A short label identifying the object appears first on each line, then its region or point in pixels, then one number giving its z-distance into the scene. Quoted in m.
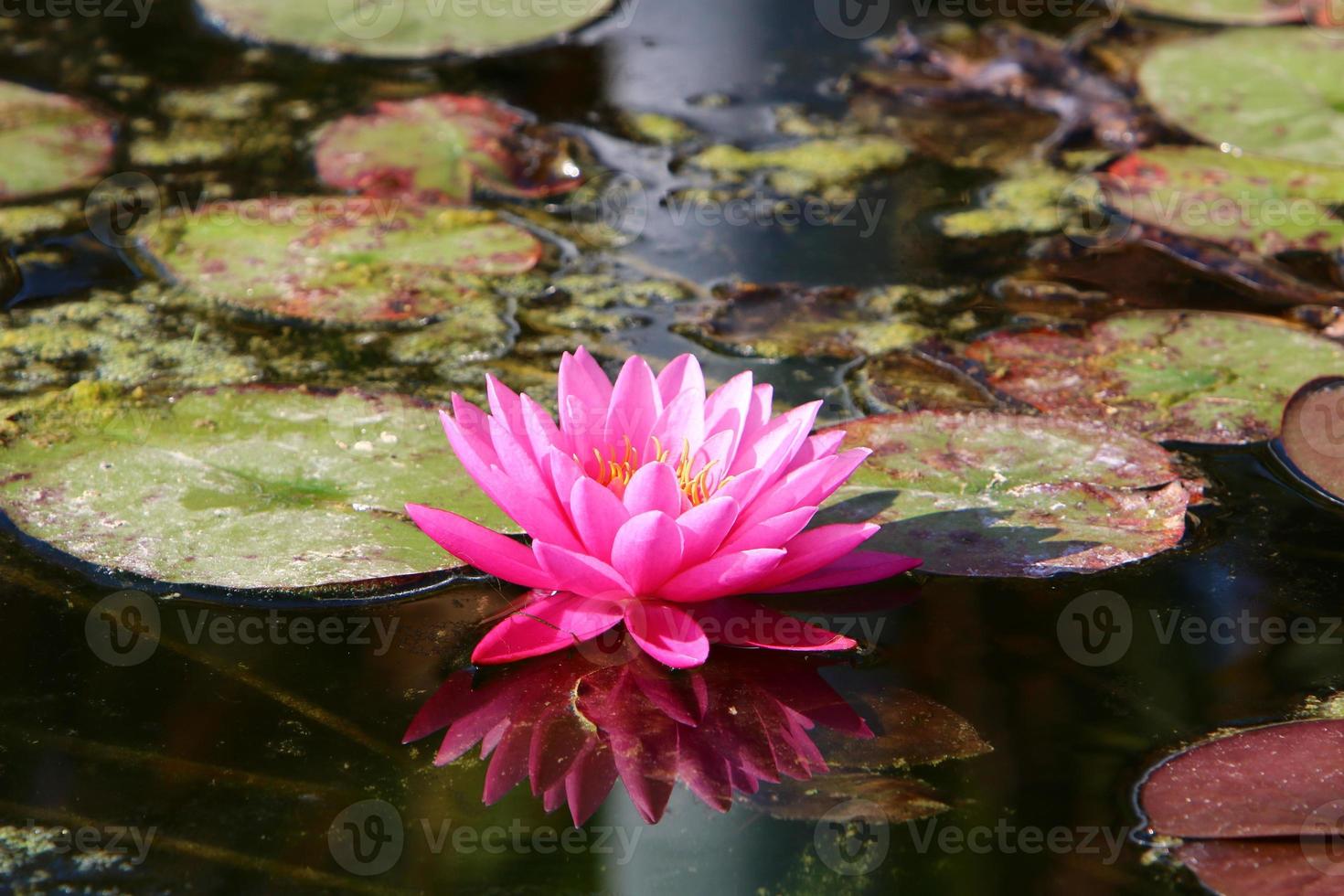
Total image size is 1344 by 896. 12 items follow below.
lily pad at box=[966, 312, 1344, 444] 4.95
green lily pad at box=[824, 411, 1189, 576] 4.13
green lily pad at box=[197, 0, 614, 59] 8.64
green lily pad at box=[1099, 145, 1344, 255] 6.52
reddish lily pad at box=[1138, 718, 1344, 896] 3.04
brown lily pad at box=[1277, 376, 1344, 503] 4.63
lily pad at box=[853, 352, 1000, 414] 5.12
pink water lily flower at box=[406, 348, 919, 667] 3.55
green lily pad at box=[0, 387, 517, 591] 3.96
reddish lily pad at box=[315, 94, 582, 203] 6.91
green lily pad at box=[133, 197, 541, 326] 5.74
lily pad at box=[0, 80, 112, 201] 6.82
